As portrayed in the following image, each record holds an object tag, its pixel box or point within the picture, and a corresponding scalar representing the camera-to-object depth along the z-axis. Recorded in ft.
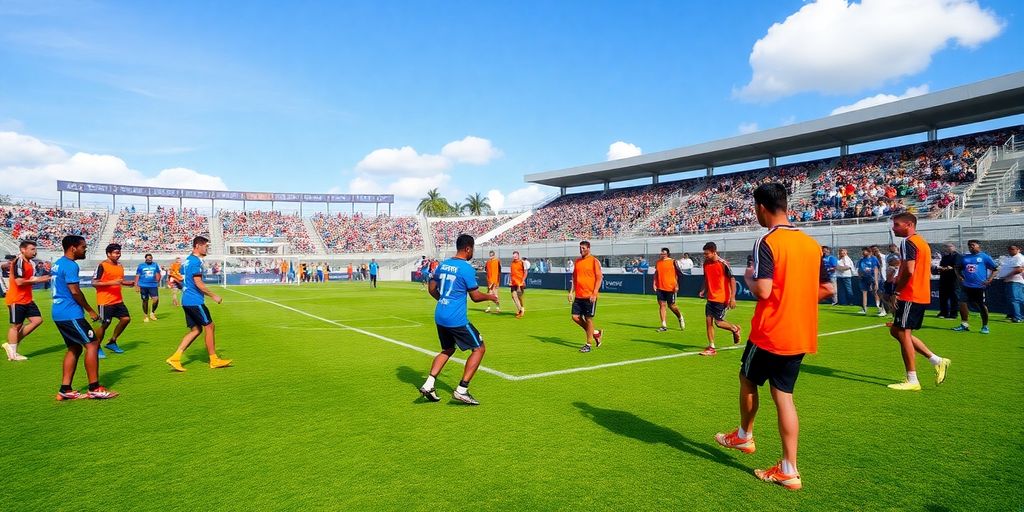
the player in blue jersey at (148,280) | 52.95
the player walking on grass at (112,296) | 33.12
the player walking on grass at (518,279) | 57.41
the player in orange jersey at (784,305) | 12.47
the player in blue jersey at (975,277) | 39.29
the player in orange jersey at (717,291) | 31.78
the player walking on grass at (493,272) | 57.06
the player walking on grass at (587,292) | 33.45
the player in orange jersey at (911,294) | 21.83
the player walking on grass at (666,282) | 41.11
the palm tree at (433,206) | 306.14
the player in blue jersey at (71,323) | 21.34
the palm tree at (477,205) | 313.32
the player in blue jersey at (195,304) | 27.32
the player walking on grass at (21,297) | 29.68
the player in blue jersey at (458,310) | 20.04
